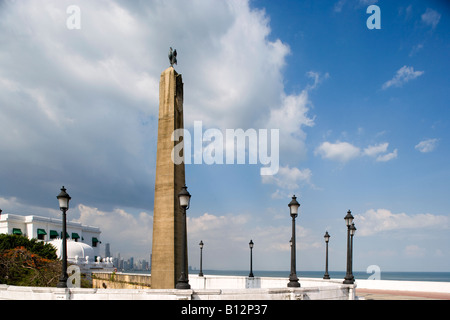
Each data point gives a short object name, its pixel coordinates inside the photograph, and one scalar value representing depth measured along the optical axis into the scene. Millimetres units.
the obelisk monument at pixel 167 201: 16719
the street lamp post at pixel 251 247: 30208
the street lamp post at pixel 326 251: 24541
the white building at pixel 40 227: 72000
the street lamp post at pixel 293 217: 13500
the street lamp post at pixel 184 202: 11840
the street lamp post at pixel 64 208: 12161
